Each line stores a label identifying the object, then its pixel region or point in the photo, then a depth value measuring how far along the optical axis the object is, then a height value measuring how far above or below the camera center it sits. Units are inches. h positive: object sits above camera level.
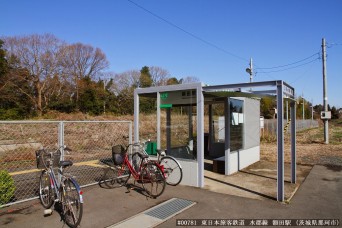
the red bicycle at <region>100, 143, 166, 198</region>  219.3 -43.0
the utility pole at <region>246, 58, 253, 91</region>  760.0 +130.9
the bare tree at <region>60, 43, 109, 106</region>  1357.0 +315.9
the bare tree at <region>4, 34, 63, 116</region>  1133.7 +238.3
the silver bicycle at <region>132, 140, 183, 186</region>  249.3 -43.4
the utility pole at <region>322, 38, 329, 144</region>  644.7 +62.0
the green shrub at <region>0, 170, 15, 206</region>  190.1 -46.8
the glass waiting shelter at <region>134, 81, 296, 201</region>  242.7 -3.4
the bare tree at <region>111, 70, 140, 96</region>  1464.7 +213.4
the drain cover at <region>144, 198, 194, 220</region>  180.1 -60.5
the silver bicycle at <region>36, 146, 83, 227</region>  159.6 -43.3
